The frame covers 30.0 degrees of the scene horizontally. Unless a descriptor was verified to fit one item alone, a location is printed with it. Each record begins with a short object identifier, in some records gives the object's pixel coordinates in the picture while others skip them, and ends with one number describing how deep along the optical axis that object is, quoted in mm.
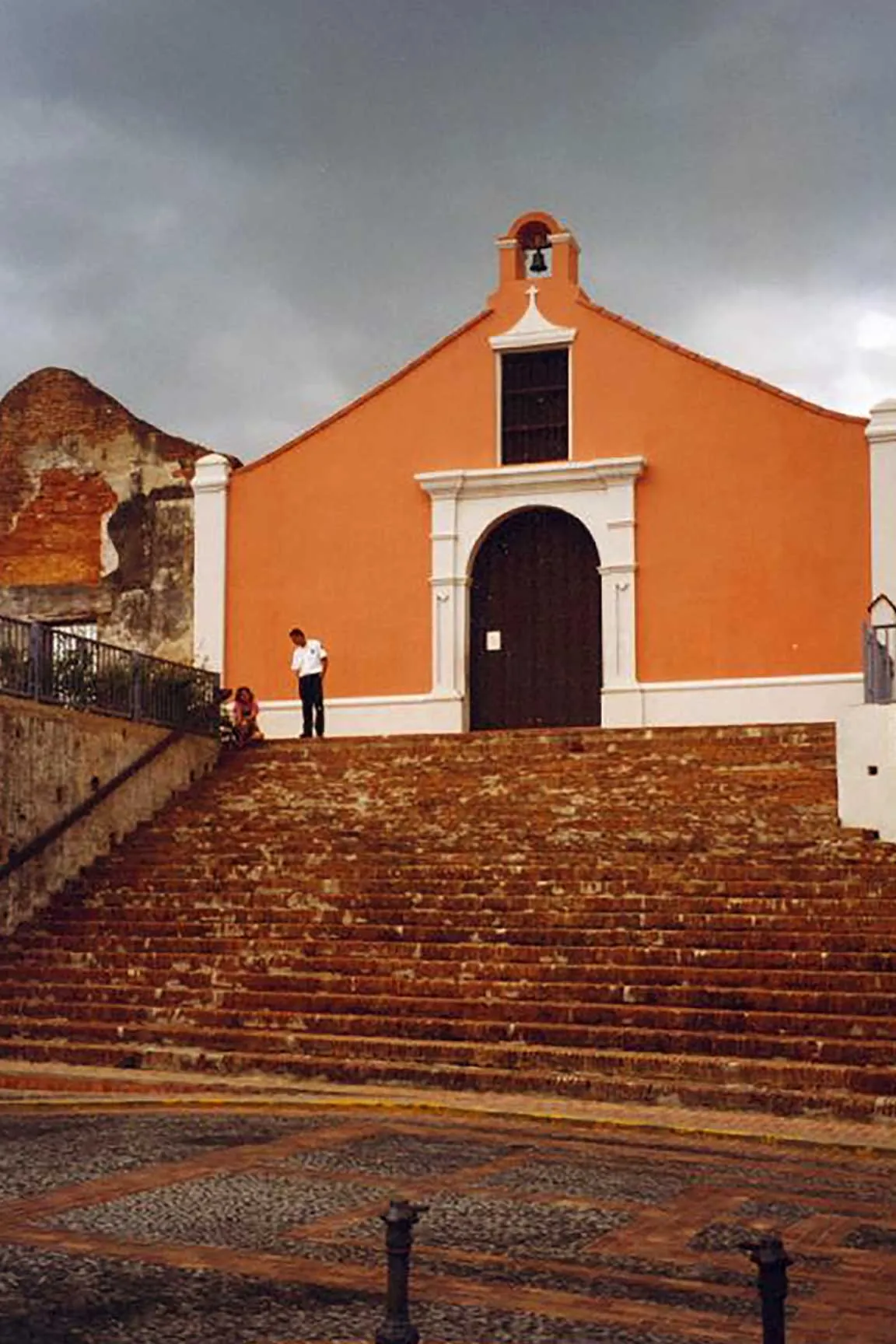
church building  20016
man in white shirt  19594
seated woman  19250
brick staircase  10727
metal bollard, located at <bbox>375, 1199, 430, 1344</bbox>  3773
